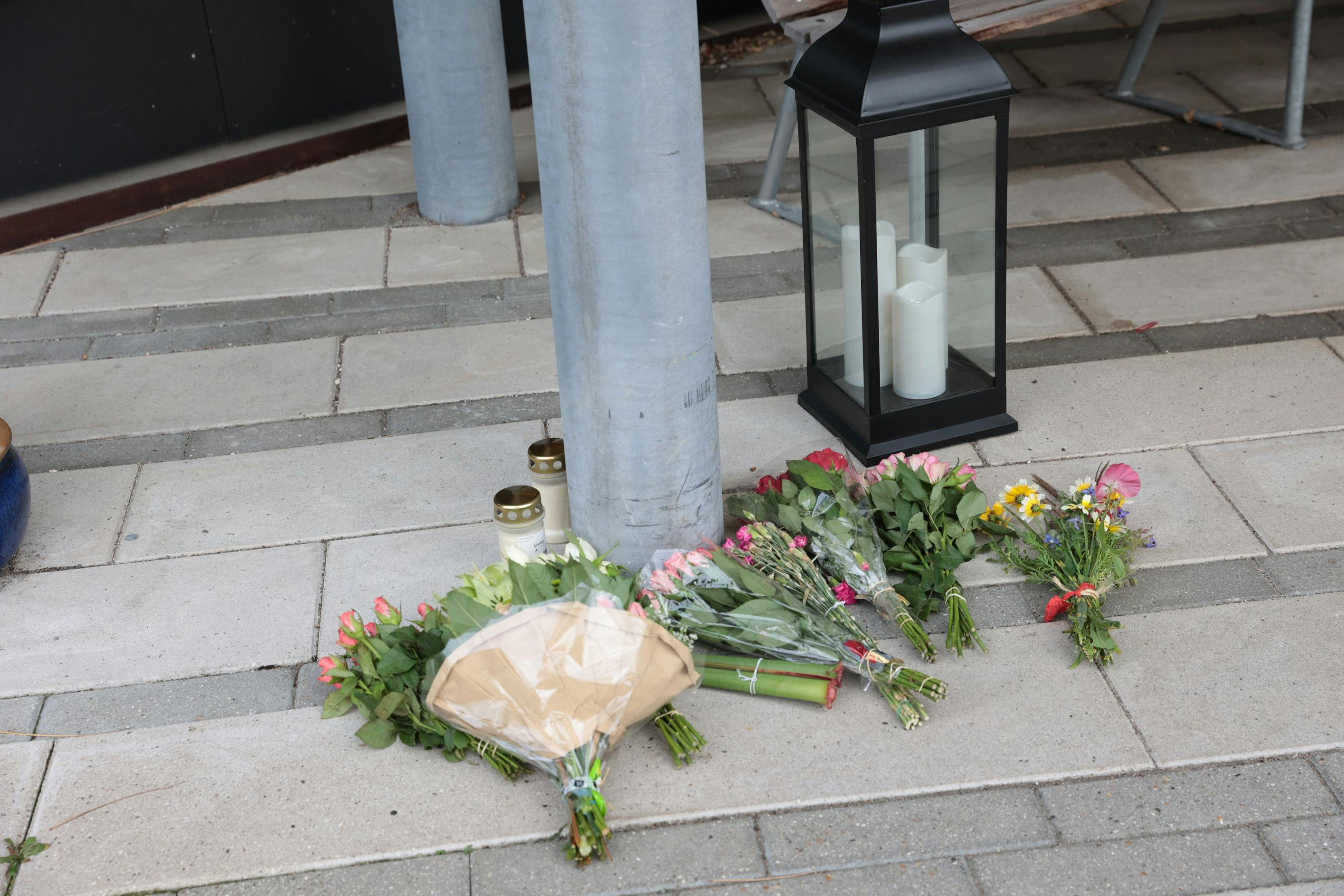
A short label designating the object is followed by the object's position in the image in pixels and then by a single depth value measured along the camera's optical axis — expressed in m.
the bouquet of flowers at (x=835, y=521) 2.84
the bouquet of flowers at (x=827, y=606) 2.60
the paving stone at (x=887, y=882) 2.26
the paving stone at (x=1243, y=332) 3.90
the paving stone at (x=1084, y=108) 5.46
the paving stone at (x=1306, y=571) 2.90
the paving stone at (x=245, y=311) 4.42
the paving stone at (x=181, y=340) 4.25
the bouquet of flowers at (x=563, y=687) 2.36
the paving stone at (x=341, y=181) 5.36
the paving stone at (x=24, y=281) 4.55
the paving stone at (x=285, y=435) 3.69
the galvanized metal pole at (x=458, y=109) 4.65
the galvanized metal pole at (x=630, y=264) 2.41
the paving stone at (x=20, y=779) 2.50
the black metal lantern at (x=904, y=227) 2.95
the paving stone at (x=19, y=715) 2.72
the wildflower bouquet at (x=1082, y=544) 2.76
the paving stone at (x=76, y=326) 4.37
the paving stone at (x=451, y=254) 4.64
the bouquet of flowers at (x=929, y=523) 2.88
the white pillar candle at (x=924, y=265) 3.29
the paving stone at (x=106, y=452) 3.65
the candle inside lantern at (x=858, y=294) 3.23
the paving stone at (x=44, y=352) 4.20
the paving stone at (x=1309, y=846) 2.25
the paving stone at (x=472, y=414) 3.75
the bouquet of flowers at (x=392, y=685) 2.56
